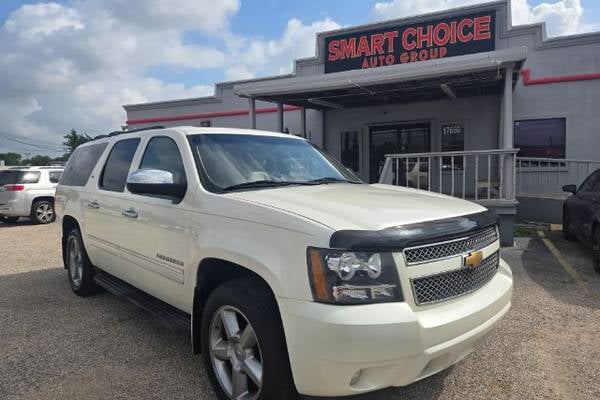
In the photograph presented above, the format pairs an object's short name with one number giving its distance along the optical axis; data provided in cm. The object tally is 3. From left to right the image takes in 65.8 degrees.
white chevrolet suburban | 230
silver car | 1295
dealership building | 1070
